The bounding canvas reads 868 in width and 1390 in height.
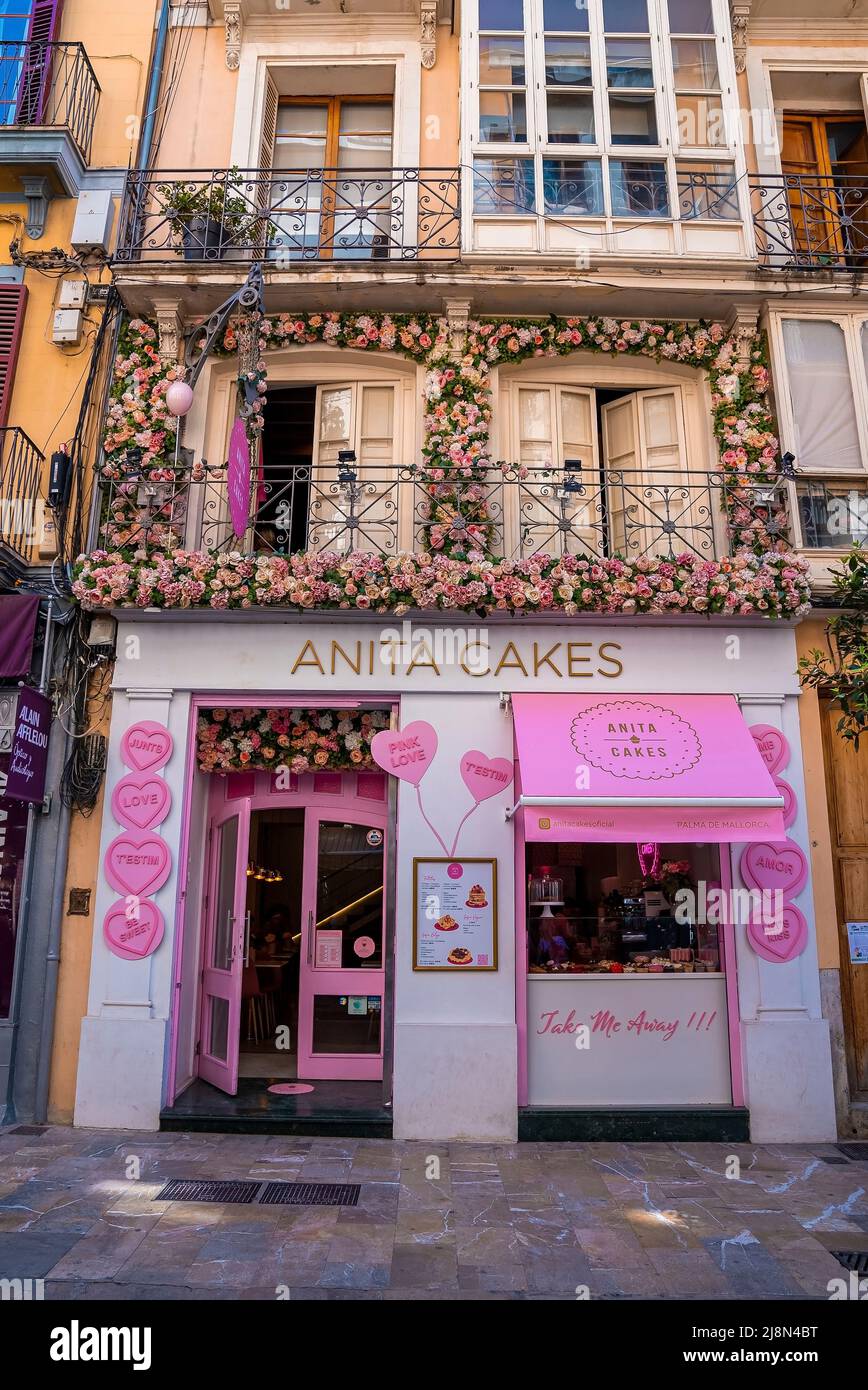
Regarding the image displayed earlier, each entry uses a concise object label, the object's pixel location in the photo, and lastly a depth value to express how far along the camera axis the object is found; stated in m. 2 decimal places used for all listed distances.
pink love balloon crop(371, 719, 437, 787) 7.60
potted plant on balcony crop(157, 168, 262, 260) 8.68
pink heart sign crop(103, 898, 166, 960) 7.35
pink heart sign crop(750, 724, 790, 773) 7.63
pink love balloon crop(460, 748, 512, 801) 7.59
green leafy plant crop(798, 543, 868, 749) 5.51
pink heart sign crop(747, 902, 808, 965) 7.37
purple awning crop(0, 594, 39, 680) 7.70
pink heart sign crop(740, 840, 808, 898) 7.50
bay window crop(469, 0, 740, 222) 8.79
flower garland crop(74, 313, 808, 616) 7.59
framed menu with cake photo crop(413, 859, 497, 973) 7.30
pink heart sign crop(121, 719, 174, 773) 7.66
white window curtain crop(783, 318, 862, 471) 8.41
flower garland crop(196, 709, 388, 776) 8.10
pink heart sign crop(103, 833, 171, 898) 7.46
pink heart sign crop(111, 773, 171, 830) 7.57
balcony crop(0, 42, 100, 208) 8.73
